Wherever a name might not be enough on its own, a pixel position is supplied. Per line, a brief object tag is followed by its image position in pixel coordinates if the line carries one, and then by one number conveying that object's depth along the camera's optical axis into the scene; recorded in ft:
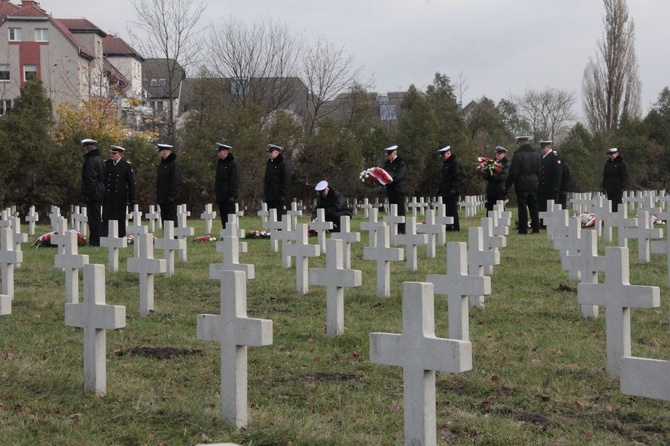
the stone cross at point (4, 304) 22.72
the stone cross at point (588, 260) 30.27
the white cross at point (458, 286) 25.94
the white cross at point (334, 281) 30.07
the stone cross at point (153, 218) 77.43
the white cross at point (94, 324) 22.85
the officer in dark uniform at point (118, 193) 63.82
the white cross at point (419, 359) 17.12
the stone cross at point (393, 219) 55.26
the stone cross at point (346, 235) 40.65
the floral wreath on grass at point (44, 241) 63.05
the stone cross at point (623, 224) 47.60
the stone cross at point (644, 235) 46.29
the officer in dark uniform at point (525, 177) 71.07
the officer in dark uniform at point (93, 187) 64.23
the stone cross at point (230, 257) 32.77
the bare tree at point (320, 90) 172.45
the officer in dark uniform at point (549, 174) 71.61
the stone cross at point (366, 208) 103.40
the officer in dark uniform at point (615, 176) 78.38
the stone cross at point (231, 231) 41.61
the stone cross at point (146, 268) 34.35
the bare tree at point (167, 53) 149.59
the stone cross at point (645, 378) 14.46
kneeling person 67.05
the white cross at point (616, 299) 23.40
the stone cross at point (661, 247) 35.94
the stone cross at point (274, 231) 55.42
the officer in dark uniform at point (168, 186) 63.77
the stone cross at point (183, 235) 51.75
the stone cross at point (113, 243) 45.68
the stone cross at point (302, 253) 38.22
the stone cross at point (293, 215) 69.26
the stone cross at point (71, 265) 35.73
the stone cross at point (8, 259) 37.91
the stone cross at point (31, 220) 79.87
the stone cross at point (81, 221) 77.30
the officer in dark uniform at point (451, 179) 72.43
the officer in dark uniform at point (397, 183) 68.44
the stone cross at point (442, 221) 54.85
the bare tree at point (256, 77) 175.73
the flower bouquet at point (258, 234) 68.64
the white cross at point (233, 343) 20.11
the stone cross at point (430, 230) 50.03
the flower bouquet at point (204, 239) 66.28
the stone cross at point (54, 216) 74.51
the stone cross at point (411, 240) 43.42
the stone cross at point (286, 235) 46.77
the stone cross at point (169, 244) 43.93
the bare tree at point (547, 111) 240.32
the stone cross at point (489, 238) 39.18
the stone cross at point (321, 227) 52.49
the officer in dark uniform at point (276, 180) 66.54
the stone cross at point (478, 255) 33.32
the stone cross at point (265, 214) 67.94
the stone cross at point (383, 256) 36.52
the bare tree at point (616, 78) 192.75
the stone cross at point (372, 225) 46.77
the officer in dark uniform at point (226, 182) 64.28
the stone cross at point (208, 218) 76.48
